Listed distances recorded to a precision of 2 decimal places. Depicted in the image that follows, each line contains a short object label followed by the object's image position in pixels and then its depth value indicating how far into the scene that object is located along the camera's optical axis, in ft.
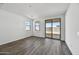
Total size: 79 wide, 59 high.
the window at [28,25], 17.81
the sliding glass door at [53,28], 14.84
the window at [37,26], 18.61
